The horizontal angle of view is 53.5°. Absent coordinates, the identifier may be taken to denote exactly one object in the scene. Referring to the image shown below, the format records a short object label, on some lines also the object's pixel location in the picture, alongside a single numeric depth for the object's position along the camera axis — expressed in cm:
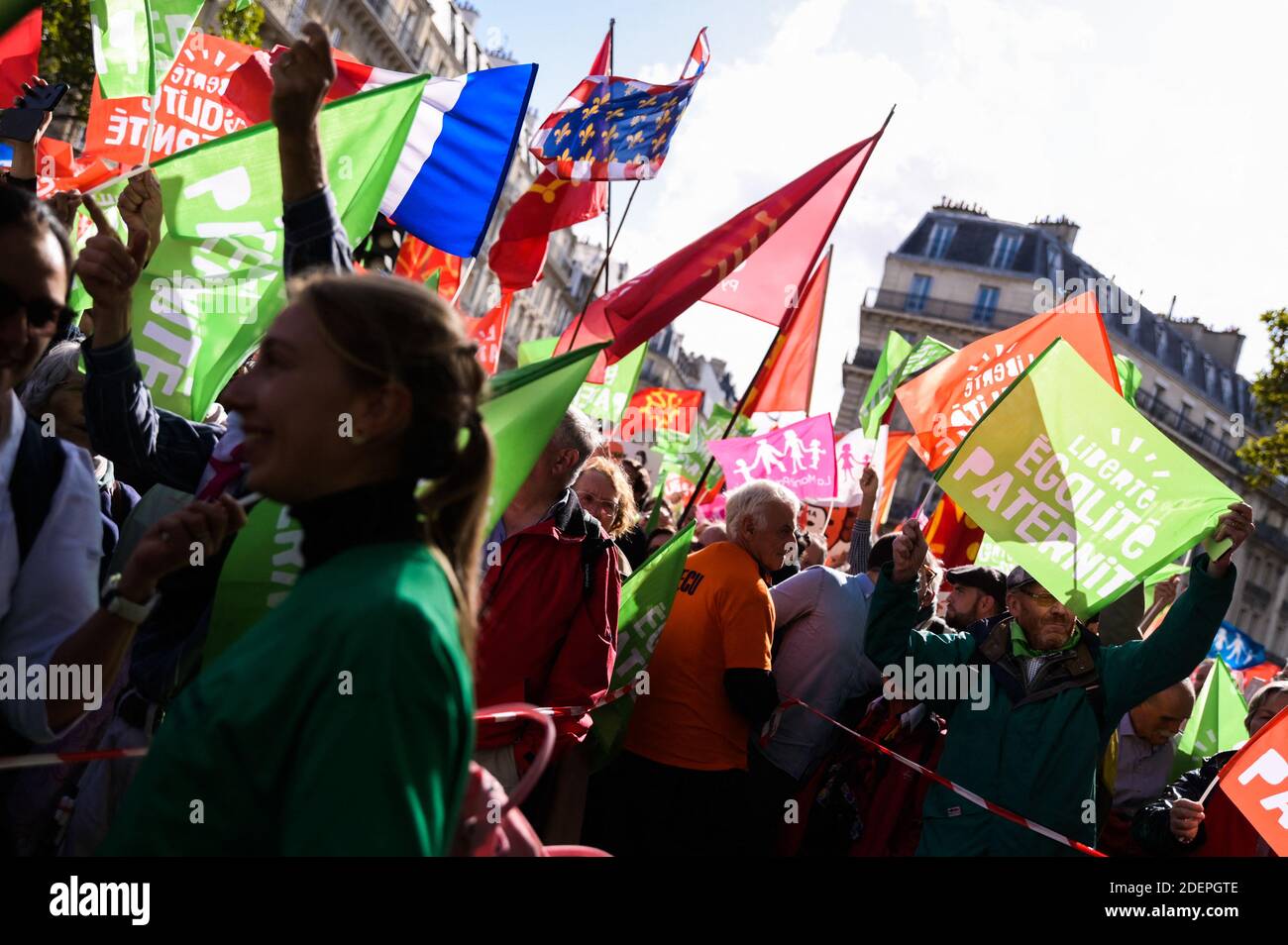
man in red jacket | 396
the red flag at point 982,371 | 741
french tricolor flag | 580
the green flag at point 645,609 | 476
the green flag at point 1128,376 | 888
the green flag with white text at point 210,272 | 382
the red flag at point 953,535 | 803
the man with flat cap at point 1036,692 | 425
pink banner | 930
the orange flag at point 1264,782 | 446
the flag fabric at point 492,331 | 871
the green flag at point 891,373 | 987
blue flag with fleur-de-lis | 729
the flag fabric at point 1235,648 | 1545
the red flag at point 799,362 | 1023
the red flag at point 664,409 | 1324
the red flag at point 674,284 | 552
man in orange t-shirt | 466
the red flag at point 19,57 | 570
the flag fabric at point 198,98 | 666
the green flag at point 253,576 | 287
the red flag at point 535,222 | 764
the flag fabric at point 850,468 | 1061
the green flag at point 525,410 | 307
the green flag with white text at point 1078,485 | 457
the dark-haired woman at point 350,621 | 150
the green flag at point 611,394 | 1130
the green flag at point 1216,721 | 688
